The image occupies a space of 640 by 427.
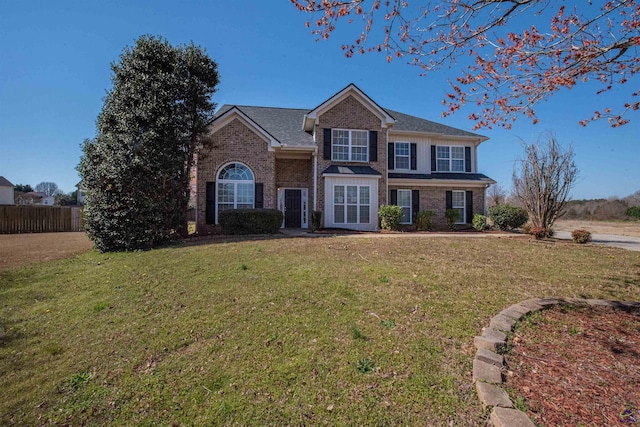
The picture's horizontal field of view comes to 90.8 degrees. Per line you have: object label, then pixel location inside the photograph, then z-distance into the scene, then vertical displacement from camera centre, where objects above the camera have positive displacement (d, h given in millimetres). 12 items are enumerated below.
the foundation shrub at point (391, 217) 15508 +49
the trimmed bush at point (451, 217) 17375 +68
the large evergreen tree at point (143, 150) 10617 +2378
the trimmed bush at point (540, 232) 12125 -522
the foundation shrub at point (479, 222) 16984 -197
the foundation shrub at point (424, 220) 16328 -100
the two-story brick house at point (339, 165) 14758 +2826
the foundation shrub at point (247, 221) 12875 -147
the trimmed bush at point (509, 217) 16172 +77
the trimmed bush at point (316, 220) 14961 -111
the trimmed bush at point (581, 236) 11453 -633
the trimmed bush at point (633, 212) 30202 +681
